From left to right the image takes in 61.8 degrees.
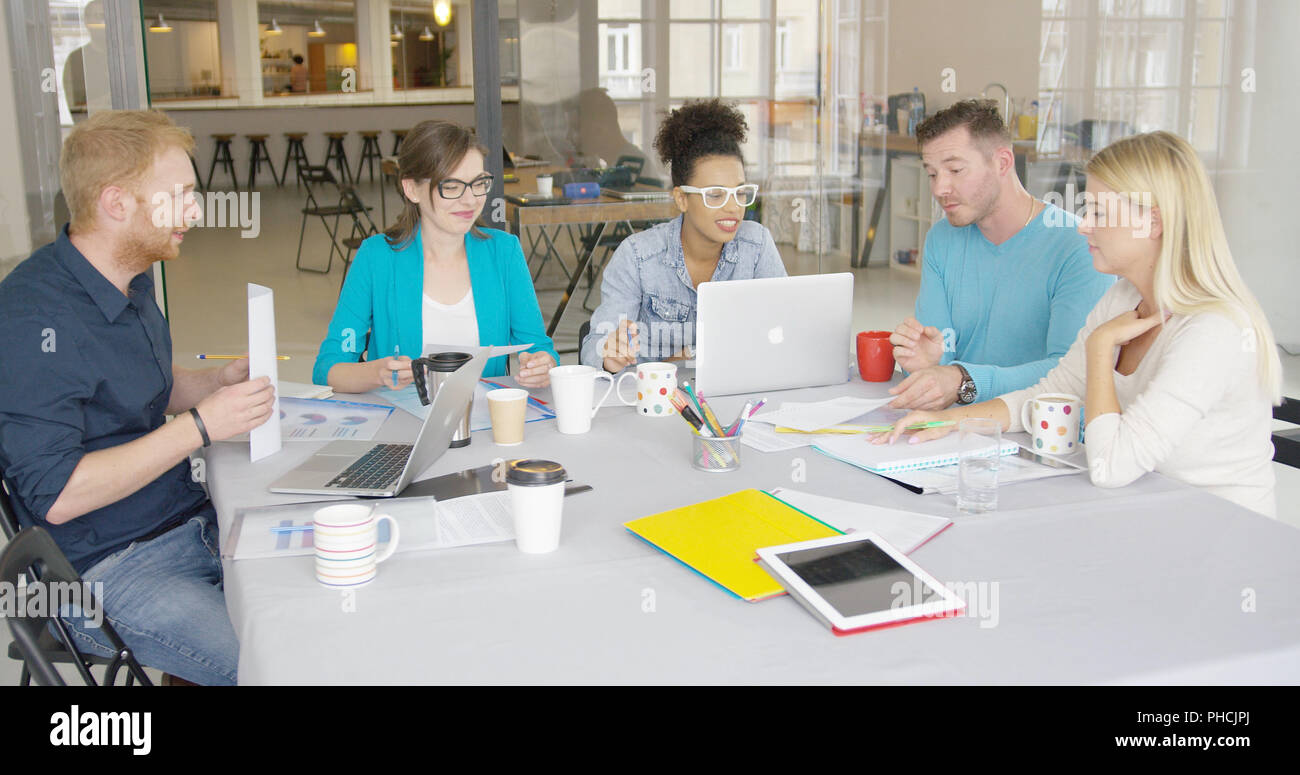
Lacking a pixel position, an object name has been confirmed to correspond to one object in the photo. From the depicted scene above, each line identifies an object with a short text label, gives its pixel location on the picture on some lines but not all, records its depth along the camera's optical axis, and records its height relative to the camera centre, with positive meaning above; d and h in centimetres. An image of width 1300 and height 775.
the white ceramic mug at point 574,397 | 210 -40
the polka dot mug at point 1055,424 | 191 -42
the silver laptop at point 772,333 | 231 -32
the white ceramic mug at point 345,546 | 141 -46
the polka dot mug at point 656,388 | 222 -41
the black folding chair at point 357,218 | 630 -17
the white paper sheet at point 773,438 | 201 -47
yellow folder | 143 -50
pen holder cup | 187 -46
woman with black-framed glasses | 274 -23
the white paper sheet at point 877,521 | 156 -50
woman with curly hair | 286 -17
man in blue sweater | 262 -20
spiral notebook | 187 -47
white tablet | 131 -50
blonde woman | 178 -28
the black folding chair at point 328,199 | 632 -6
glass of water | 165 -45
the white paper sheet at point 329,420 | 214 -47
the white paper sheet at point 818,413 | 214 -46
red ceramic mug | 250 -40
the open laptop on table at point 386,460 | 177 -48
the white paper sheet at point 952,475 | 177 -49
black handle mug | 216 -36
